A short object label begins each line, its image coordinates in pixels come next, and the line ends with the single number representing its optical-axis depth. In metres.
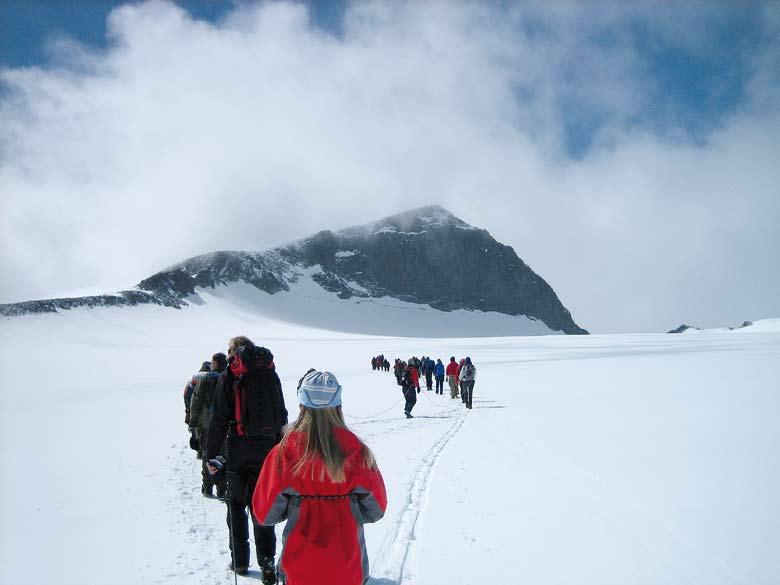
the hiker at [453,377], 20.23
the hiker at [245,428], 4.19
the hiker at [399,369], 22.12
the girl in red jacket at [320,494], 2.54
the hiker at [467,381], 16.38
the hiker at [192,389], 6.81
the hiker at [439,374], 22.67
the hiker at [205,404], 6.24
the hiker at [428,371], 24.48
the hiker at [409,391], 14.22
